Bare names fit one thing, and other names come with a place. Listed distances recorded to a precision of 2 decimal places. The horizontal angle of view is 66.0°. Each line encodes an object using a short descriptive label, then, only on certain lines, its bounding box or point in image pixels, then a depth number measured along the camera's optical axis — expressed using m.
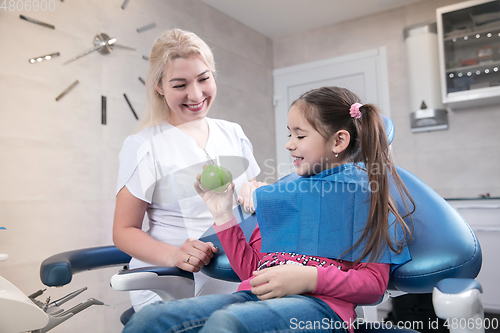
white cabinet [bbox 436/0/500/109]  2.89
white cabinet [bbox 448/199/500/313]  2.60
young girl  0.76
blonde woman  1.25
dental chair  0.68
